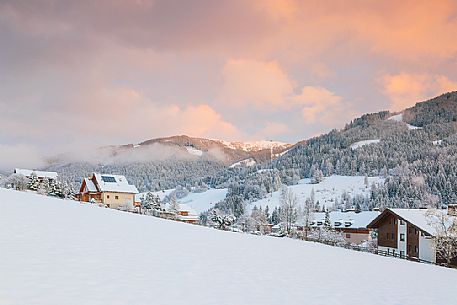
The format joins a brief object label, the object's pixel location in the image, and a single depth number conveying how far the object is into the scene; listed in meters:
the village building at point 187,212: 89.11
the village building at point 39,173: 71.25
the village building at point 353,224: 88.25
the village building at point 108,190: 61.53
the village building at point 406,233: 46.85
